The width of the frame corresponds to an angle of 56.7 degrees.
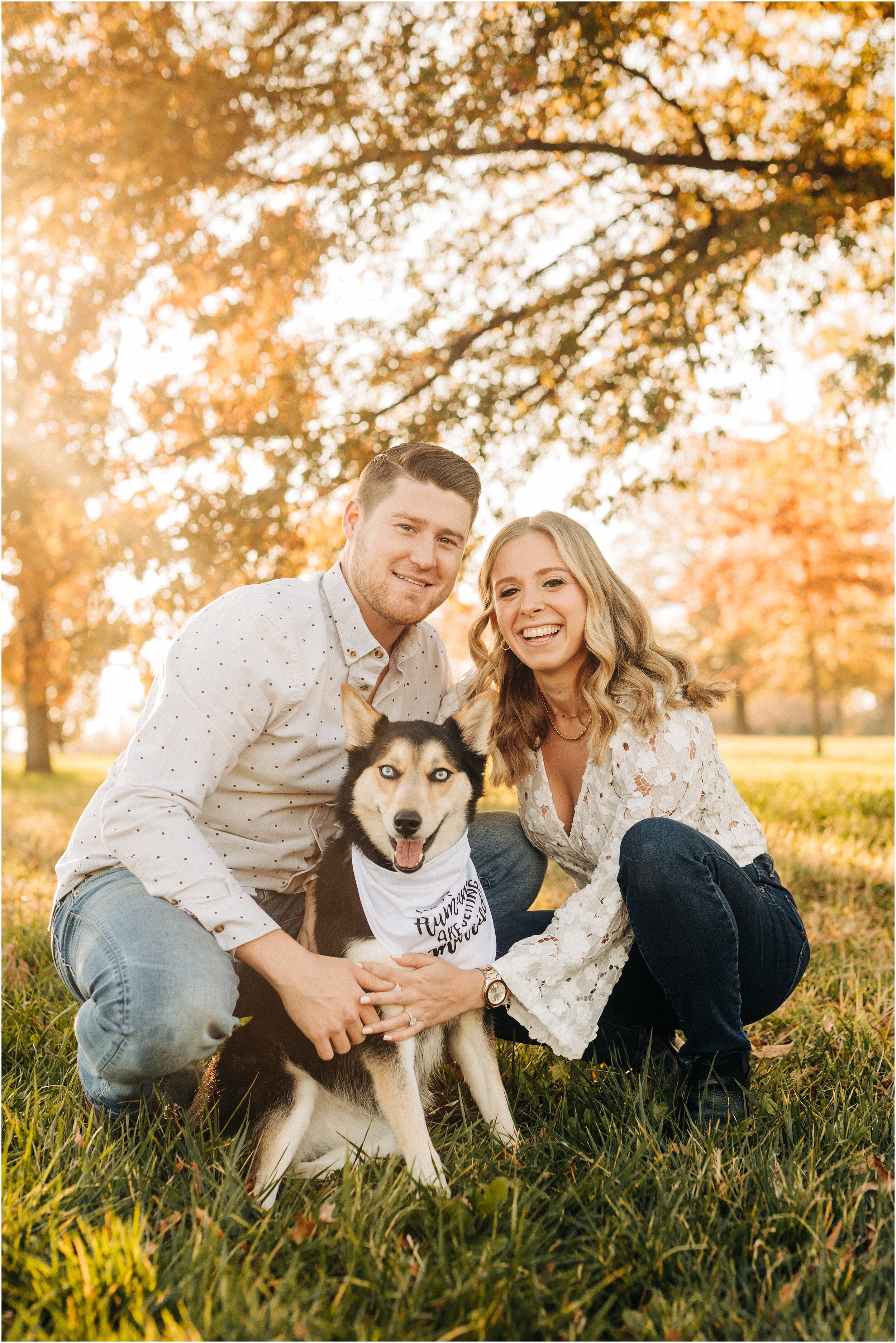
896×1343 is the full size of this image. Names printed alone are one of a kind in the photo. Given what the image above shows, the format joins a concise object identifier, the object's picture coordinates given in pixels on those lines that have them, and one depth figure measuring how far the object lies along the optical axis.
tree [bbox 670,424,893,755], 16.95
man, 2.30
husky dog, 2.23
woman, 2.50
